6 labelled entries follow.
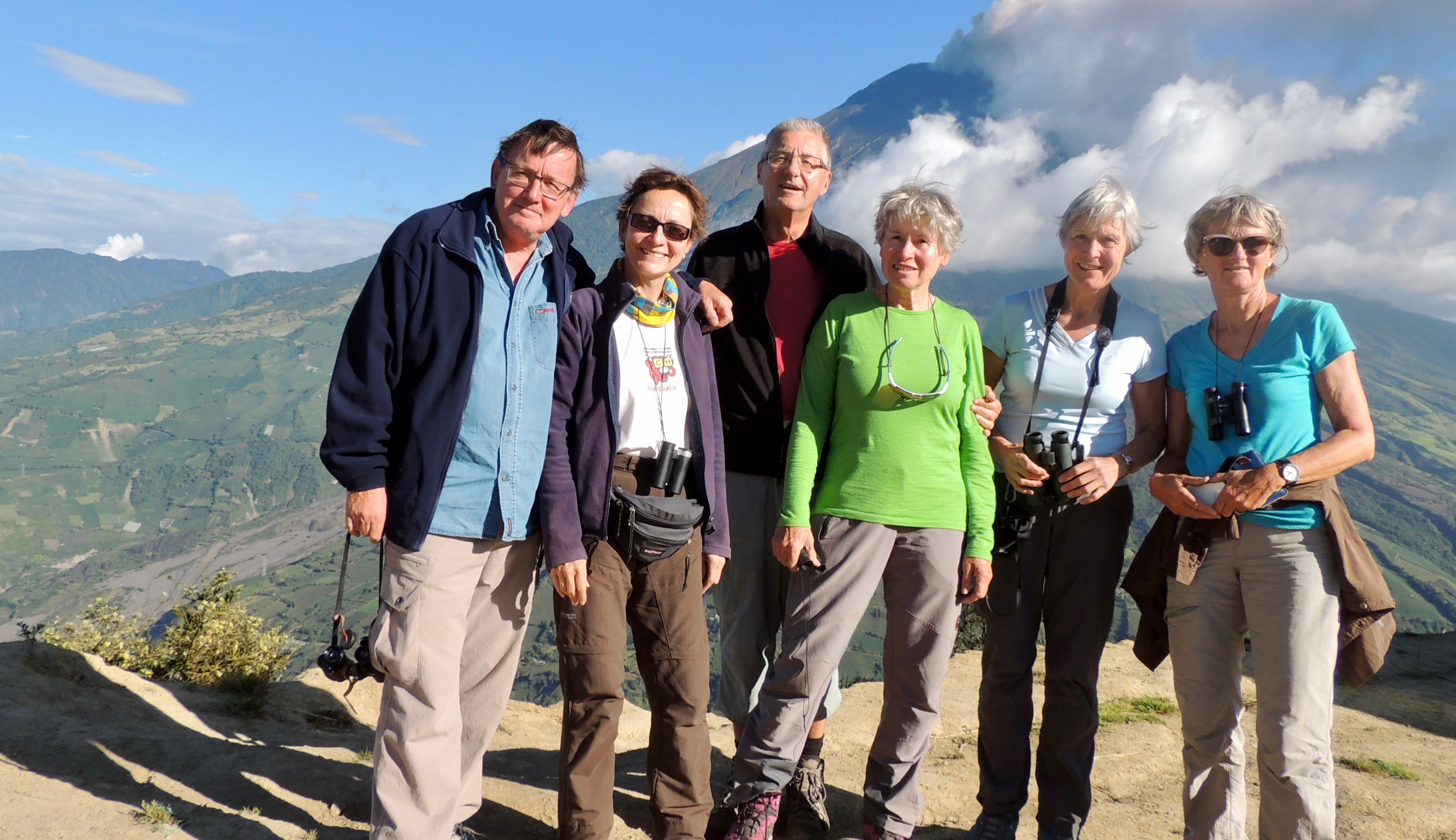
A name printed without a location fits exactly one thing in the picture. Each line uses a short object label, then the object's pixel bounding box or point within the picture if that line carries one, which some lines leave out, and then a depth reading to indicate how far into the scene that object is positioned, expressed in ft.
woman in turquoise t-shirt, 11.31
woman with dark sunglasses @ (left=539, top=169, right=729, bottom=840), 12.10
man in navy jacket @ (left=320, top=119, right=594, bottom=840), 11.35
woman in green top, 12.89
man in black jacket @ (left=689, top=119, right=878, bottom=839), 14.65
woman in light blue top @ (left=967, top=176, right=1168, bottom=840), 13.20
